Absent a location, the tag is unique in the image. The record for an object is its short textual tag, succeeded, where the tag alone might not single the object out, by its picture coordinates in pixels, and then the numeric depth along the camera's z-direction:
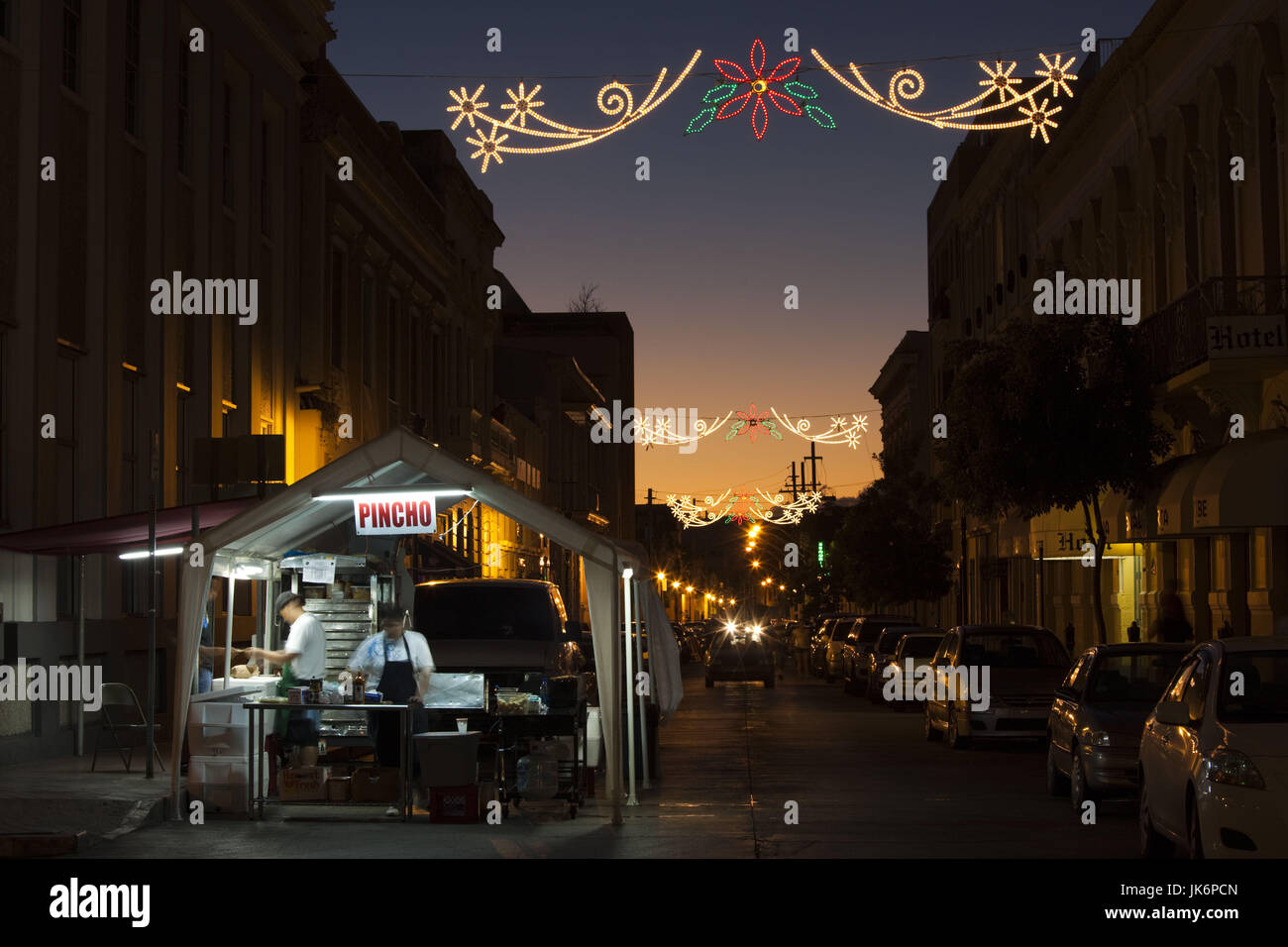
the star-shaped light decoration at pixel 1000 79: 15.81
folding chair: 16.98
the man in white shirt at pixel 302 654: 17.00
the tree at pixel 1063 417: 26.72
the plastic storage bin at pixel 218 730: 15.31
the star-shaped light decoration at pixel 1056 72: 15.45
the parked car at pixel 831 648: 43.06
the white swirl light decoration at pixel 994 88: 15.59
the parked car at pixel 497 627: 20.19
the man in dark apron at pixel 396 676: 15.87
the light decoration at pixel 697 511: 46.31
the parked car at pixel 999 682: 22.02
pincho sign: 15.59
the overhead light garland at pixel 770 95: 15.49
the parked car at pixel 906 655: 30.50
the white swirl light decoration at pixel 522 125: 15.74
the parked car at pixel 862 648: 36.31
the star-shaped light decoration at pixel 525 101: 15.76
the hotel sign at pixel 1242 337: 22.23
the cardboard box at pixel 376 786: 15.22
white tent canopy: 14.93
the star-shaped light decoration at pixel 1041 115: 15.90
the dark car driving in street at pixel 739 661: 42.09
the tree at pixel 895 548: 54.84
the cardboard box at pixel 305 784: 15.30
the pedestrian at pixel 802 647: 55.88
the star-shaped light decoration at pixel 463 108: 15.73
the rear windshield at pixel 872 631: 38.45
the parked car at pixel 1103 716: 14.75
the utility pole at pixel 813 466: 121.45
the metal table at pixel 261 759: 14.66
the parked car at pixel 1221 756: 9.95
